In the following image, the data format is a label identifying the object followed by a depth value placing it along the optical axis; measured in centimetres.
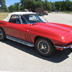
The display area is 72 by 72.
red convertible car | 317
